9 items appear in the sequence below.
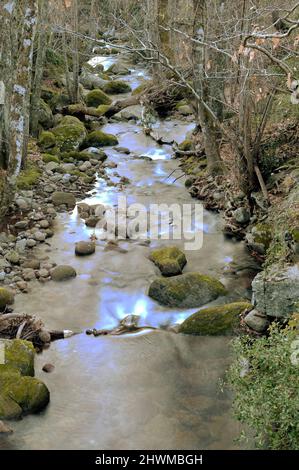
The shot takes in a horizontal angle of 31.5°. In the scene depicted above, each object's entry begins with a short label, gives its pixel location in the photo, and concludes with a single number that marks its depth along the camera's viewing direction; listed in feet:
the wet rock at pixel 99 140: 52.26
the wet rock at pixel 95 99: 63.77
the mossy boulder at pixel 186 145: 48.29
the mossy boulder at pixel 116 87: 70.49
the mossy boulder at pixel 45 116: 51.24
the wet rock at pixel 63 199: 38.58
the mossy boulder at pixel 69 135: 48.91
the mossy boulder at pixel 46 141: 48.08
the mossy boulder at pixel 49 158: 45.55
